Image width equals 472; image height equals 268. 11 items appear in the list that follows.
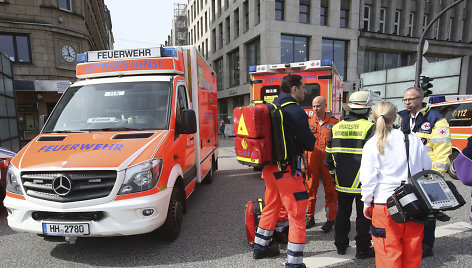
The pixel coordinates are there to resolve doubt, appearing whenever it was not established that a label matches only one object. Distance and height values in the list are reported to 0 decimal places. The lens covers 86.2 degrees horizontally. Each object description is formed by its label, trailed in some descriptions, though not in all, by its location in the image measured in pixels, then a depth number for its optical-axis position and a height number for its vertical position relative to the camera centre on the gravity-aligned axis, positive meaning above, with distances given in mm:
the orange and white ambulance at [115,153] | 2734 -542
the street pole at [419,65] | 10109 +1573
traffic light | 9633 +763
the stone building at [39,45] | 14445 +3788
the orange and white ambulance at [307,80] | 6863 +714
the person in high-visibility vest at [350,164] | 2816 -671
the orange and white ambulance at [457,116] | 6336 -316
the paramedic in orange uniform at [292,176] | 2588 -761
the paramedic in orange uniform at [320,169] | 3715 -983
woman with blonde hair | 2012 -641
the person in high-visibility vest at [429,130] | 3006 -333
